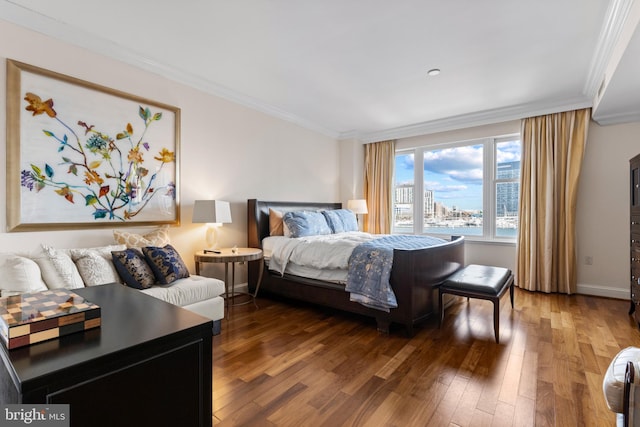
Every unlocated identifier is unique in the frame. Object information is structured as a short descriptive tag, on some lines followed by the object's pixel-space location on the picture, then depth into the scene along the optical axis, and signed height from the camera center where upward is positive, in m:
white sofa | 1.90 -0.45
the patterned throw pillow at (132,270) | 2.38 -0.47
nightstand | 3.11 -0.48
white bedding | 3.13 -0.45
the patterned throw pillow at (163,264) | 2.53 -0.45
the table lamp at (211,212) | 3.21 -0.02
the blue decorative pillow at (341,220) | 4.57 -0.14
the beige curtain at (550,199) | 4.00 +0.17
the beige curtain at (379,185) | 5.66 +0.49
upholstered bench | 2.59 -0.66
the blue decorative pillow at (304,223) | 3.87 -0.17
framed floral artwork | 2.38 +0.50
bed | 2.71 -0.75
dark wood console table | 0.69 -0.40
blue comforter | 2.74 -0.59
